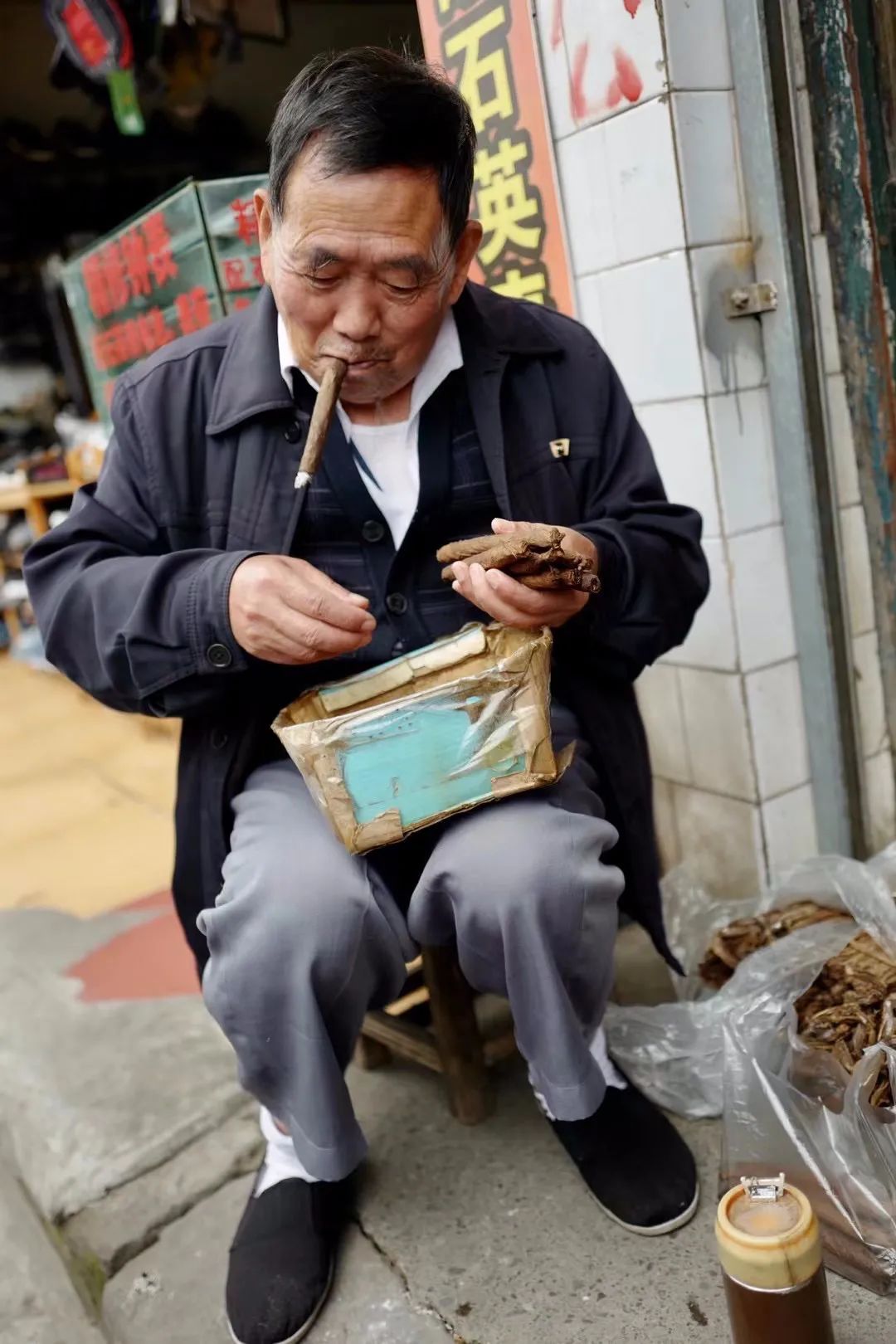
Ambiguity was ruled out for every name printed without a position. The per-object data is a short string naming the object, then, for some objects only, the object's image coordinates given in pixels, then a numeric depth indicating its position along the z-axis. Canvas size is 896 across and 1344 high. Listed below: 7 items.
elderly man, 1.34
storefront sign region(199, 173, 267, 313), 2.48
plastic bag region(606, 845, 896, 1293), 1.31
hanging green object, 3.34
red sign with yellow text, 1.99
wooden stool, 1.67
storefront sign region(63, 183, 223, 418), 2.63
